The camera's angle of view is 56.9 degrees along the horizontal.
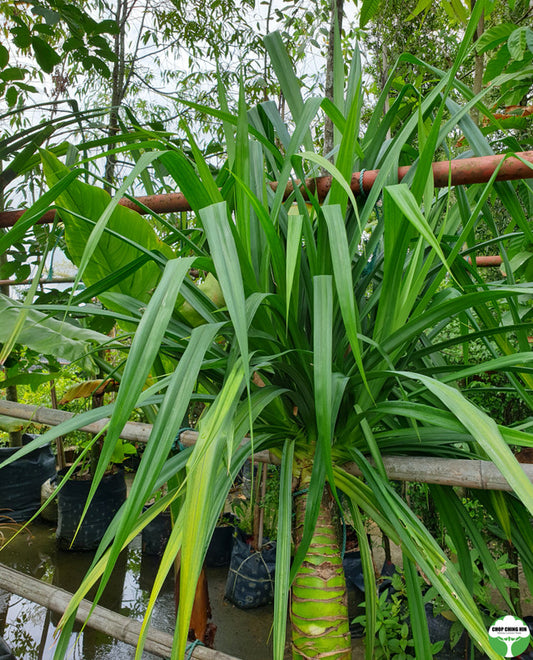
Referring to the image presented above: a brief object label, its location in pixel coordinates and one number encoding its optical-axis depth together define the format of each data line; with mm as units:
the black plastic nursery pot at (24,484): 2615
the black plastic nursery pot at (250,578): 1939
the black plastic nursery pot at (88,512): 2334
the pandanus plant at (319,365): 427
